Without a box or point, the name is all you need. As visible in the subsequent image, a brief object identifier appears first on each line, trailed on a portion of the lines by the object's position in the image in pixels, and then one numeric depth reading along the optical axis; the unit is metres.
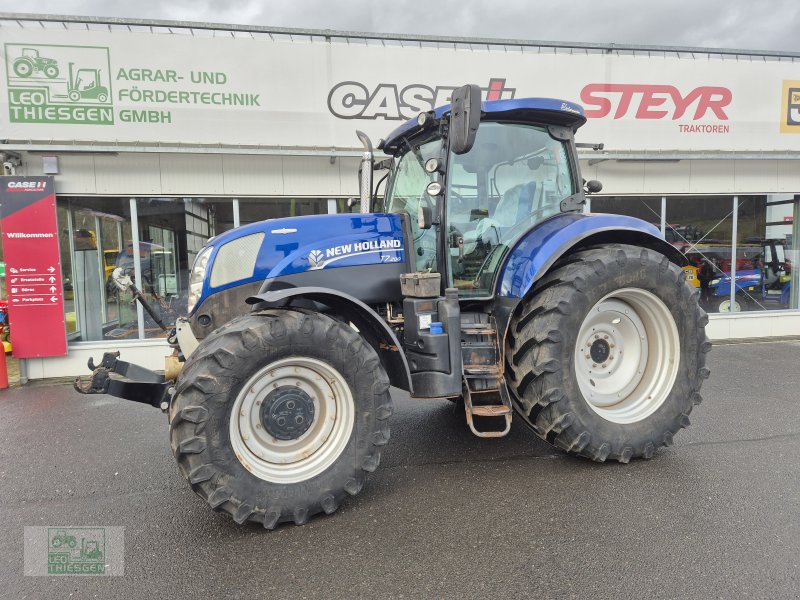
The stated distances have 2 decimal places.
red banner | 6.62
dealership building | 6.74
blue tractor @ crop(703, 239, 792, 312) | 9.02
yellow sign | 8.28
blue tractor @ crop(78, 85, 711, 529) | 2.76
